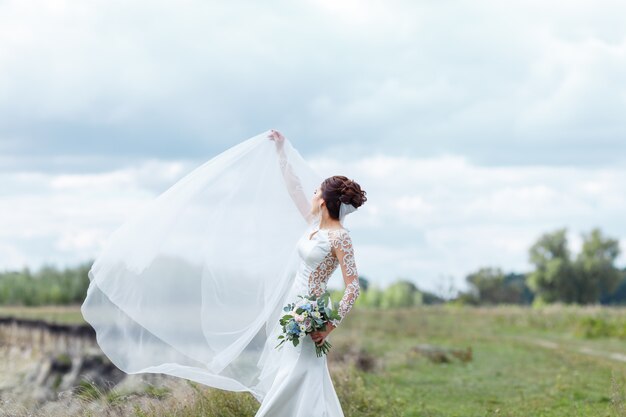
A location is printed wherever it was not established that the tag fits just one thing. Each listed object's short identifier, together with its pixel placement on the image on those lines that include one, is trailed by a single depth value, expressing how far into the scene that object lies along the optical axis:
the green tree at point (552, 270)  93.62
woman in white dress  7.55
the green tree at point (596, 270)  95.06
